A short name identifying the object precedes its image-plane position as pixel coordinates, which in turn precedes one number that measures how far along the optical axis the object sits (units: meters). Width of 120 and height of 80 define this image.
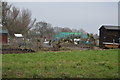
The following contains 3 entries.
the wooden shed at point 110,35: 40.21
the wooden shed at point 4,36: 35.88
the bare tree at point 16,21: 44.54
